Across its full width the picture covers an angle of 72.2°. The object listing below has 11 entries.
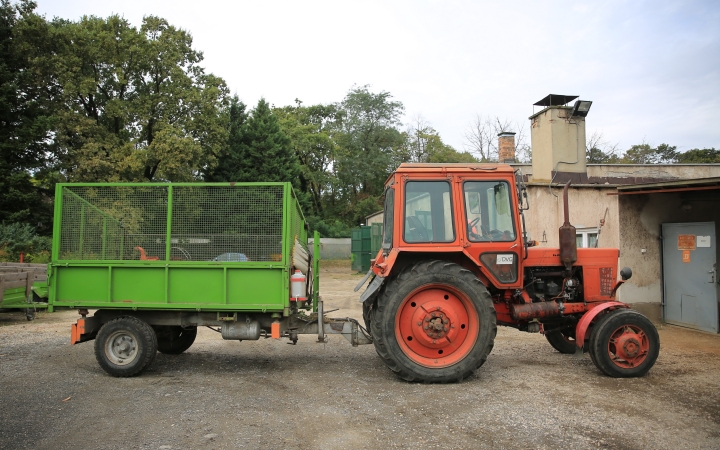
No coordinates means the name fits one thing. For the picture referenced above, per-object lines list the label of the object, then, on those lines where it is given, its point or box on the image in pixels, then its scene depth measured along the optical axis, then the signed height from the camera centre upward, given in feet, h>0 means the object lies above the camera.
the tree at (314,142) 131.85 +29.75
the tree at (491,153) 111.34 +23.14
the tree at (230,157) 90.99 +17.71
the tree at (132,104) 74.90 +24.19
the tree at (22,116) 67.26 +19.05
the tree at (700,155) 114.42 +23.53
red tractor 18.48 -1.28
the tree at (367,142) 131.75 +29.87
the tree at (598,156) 116.88 +23.33
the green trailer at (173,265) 19.21 -0.51
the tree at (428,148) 142.00 +30.64
